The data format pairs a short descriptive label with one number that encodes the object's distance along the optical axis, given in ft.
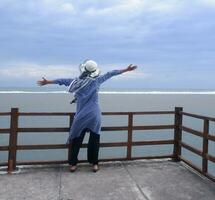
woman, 12.05
